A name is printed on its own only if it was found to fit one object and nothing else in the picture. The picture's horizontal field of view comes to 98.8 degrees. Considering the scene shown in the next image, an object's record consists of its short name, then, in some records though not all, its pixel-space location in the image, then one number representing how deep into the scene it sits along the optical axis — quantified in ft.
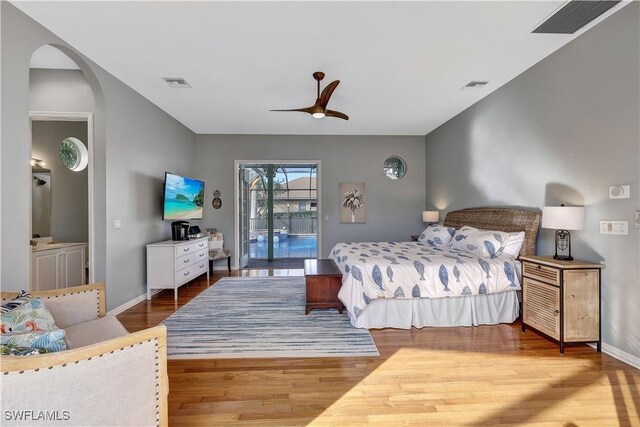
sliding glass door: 23.98
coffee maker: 14.75
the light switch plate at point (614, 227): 7.60
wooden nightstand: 8.02
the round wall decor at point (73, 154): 13.47
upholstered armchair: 3.32
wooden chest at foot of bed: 10.96
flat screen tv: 14.20
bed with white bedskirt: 9.75
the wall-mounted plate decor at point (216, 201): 20.06
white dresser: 13.00
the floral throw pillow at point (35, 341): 3.76
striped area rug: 8.27
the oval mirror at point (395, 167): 20.81
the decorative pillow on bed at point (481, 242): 10.93
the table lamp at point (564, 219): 8.22
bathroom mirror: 13.30
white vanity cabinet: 10.94
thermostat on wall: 7.57
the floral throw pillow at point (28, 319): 4.61
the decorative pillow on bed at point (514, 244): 10.64
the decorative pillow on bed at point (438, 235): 14.28
